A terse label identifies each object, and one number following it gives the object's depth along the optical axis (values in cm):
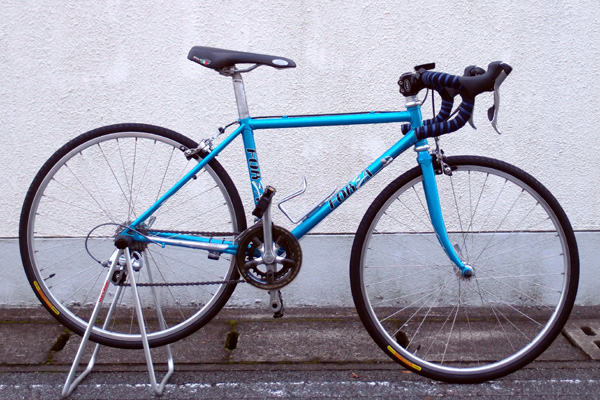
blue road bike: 259
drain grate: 310
